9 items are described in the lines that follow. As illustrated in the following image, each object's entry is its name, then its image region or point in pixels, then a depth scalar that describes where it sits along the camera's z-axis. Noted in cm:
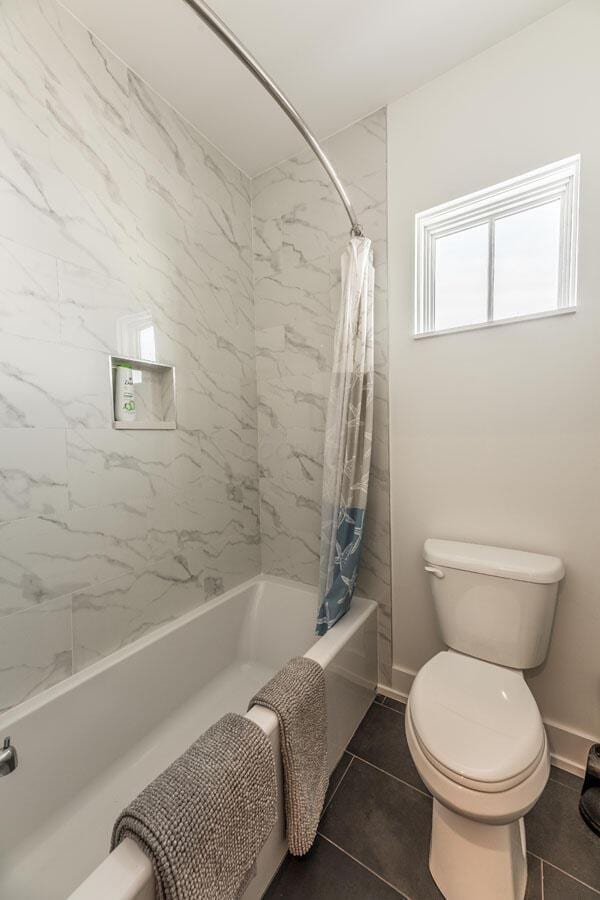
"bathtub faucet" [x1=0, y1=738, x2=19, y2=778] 94
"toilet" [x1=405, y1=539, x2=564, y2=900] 85
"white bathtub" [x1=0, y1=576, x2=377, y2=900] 96
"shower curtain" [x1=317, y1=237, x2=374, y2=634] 146
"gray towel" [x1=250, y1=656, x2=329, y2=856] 96
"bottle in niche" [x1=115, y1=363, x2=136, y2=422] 135
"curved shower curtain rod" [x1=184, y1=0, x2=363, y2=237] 75
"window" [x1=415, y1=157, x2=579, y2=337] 124
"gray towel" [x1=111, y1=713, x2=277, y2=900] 64
